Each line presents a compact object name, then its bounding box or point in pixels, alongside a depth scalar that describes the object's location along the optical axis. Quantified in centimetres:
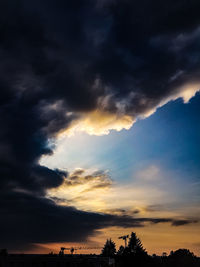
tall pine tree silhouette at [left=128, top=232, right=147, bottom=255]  13088
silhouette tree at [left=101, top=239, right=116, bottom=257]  17098
